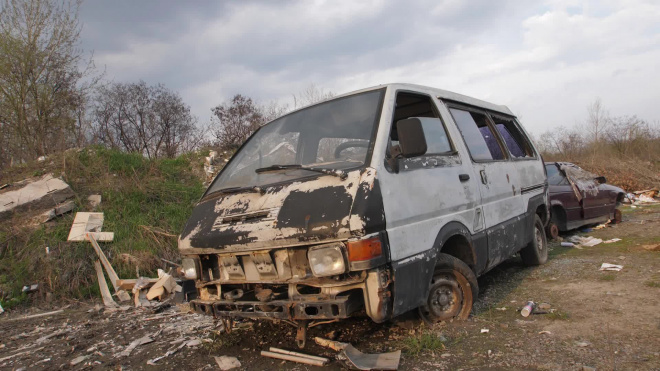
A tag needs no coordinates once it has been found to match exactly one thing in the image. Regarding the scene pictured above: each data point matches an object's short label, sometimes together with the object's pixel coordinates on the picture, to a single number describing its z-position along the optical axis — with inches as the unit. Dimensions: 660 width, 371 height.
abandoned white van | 97.4
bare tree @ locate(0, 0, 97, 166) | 438.6
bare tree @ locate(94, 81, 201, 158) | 816.5
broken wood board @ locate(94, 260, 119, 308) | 233.2
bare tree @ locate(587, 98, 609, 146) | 960.4
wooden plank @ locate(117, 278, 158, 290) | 246.4
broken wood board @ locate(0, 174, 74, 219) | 295.3
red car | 292.7
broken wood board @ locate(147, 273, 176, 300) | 232.2
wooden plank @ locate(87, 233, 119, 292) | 252.7
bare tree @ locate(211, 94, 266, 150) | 654.5
